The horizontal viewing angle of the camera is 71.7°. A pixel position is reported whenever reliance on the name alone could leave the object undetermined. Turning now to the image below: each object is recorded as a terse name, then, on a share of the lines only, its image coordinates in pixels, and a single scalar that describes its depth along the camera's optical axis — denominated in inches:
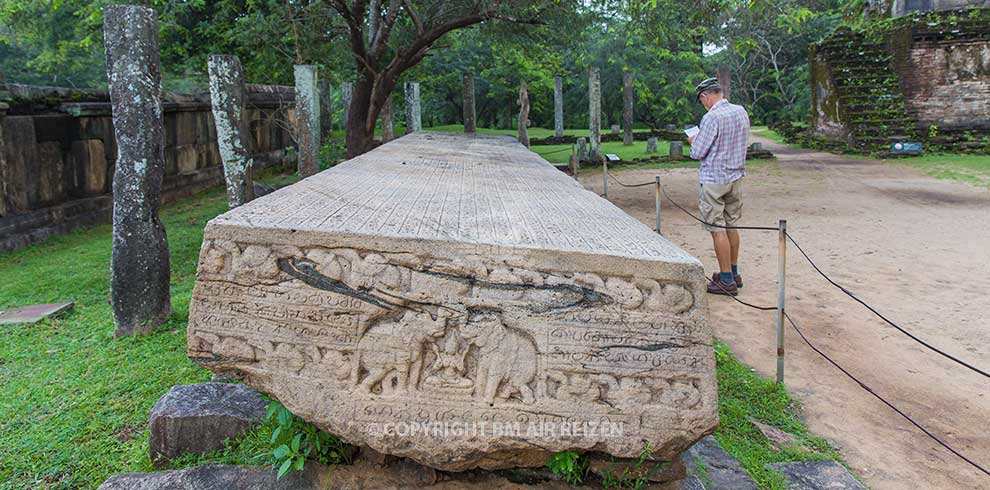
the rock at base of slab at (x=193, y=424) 102.0
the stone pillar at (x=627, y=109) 671.1
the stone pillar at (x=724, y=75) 483.1
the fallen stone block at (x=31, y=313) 173.0
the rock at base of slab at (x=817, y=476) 99.8
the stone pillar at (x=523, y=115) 499.2
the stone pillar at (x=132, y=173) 157.8
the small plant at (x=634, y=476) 91.4
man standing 187.8
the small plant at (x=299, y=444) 91.9
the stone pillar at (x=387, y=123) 566.9
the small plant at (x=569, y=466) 90.4
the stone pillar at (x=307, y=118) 272.8
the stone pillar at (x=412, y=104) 538.0
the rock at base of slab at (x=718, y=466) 96.7
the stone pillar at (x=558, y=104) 714.2
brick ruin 555.5
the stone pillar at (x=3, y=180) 247.0
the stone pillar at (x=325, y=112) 623.2
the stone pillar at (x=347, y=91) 621.0
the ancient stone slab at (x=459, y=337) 87.5
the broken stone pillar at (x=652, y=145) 618.5
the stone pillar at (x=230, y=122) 203.5
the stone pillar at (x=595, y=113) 536.4
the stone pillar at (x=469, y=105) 530.9
